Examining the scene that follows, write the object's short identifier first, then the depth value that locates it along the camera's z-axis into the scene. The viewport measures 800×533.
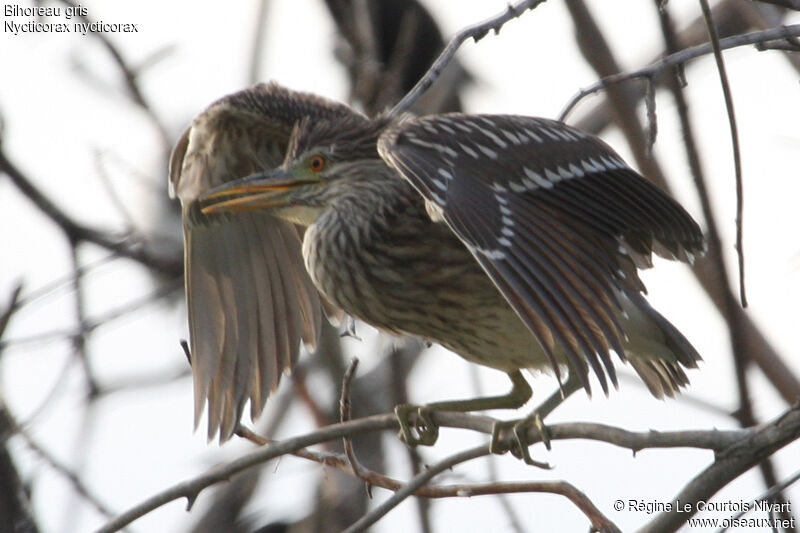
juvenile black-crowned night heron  6.96
